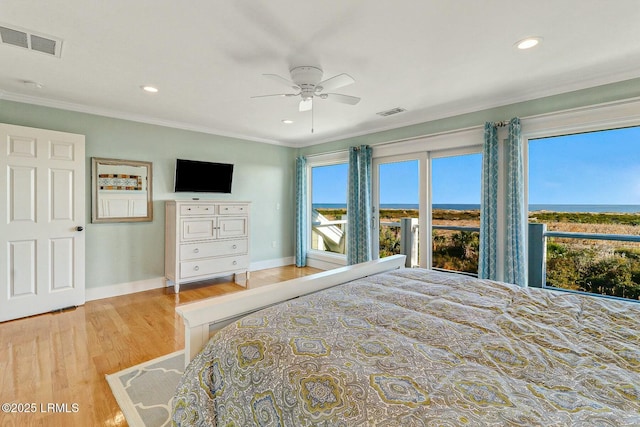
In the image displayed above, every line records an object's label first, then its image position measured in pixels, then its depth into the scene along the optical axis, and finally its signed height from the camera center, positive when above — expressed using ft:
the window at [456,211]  12.62 +0.04
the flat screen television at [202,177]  14.70 +1.90
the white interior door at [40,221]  10.28 -0.30
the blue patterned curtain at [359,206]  15.51 +0.34
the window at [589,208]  9.52 +0.14
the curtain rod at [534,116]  8.97 +3.45
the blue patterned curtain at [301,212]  19.07 +0.03
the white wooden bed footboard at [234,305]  4.59 -1.62
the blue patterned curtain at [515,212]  10.51 +0.01
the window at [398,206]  14.40 +0.32
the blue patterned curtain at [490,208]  11.21 +0.17
